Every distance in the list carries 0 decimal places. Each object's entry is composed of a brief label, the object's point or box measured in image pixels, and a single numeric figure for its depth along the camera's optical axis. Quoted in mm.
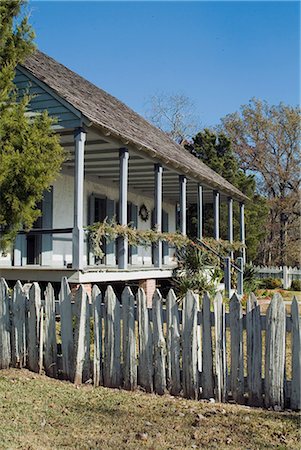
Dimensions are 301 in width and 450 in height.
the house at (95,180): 10562
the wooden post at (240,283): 17391
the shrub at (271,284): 26453
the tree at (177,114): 45125
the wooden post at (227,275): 15530
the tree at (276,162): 39188
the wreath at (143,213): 19641
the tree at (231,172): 28344
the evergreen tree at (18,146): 6445
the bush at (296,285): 25812
